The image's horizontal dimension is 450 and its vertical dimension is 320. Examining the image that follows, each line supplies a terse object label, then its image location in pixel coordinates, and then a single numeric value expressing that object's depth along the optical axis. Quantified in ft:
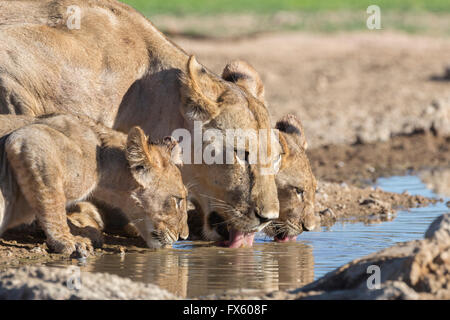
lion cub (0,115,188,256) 56.65
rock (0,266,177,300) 43.60
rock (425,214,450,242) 46.19
